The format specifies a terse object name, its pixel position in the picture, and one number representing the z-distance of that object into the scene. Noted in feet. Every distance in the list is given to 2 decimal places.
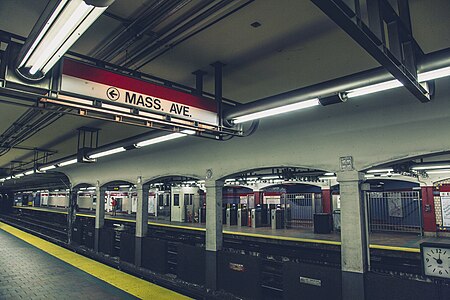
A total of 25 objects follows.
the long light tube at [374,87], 10.11
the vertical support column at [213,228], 25.72
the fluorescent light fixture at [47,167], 36.73
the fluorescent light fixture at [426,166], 36.57
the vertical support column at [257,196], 80.33
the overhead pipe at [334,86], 8.89
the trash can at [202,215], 70.73
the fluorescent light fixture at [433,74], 8.95
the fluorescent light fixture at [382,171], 42.10
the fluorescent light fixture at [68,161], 31.03
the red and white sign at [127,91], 9.86
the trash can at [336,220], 47.79
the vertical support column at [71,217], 47.34
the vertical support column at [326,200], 66.06
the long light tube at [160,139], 17.62
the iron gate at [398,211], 59.92
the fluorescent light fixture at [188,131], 15.53
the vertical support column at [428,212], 51.03
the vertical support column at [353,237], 17.70
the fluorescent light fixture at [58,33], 5.97
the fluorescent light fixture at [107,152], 24.40
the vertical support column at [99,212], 41.63
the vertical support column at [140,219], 33.45
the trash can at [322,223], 46.19
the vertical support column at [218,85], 14.43
